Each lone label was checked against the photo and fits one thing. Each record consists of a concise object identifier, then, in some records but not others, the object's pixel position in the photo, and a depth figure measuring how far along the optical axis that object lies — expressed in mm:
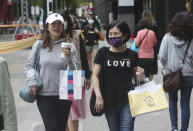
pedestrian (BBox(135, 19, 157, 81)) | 18062
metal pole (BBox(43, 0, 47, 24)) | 24025
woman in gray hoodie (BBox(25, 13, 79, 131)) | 9609
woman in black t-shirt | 9125
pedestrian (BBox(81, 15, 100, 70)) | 25844
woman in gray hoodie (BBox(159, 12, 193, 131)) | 12195
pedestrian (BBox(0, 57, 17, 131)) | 6312
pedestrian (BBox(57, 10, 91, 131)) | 11320
